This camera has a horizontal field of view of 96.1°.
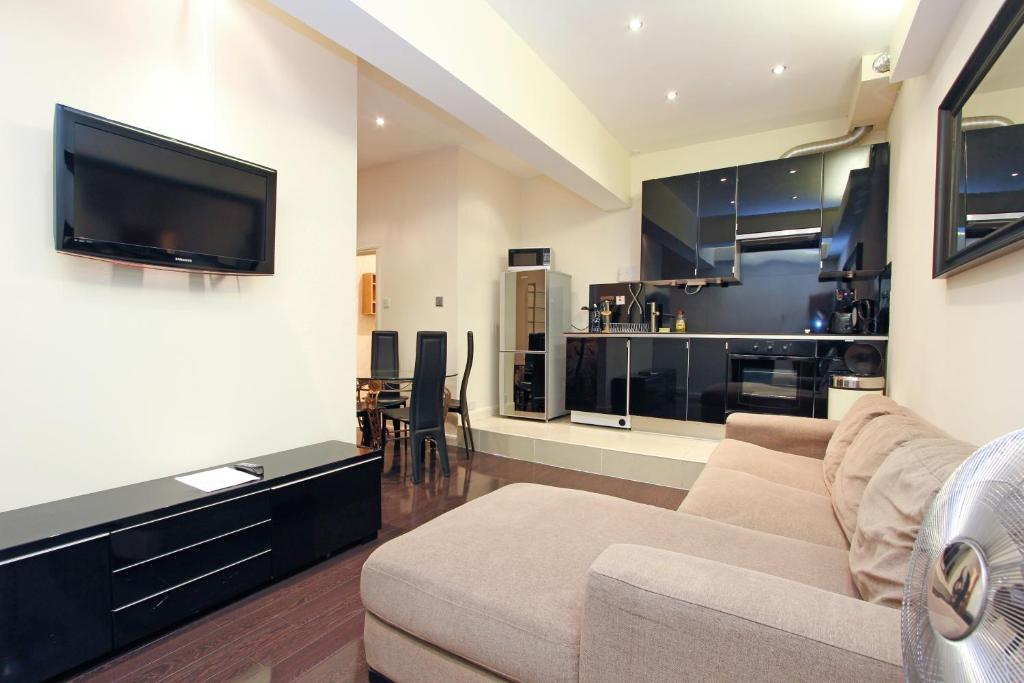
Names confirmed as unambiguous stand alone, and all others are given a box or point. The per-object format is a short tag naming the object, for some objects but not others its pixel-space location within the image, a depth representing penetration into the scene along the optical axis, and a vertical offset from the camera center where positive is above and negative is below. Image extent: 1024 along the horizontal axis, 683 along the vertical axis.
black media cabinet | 1.44 -0.85
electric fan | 0.38 -0.23
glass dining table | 4.23 -0.71
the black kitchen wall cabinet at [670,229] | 4.51 +1.07
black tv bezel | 1.73 +0.47
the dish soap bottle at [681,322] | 4.80 +0.14
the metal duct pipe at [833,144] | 3.93 +1.71
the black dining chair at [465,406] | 4.25 -0.68
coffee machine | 3.78 +0.20
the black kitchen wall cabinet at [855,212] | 3.61 +1.01
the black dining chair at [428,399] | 3.48 -0.51
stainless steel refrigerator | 5.07 -0.12
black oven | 3.77 -0.34
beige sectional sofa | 0.78 -0.62
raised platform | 3.49 -0.96
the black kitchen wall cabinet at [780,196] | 3.94 +1.24
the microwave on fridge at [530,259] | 5.23 +0.87
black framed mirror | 1.24 +0.59
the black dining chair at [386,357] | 4.63 -0.26
